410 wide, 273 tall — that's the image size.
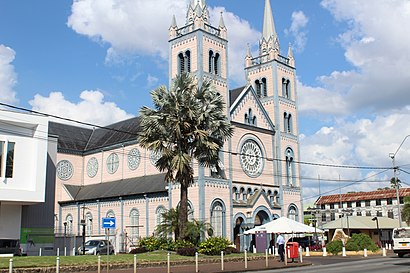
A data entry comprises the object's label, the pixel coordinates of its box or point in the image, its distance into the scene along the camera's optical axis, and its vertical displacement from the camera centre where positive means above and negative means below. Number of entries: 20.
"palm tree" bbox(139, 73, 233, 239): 35.12 +7.41
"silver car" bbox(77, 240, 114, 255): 44.31 -0.76
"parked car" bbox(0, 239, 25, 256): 38.91 -0.57
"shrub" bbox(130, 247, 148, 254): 36.26 -0.86
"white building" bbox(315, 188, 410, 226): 96.92 +5.99
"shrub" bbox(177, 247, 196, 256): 33.03 -0.89
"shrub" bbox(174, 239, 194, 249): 34.19 -0.45
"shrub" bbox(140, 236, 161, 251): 35.94 -0.38
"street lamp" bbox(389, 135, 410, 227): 41.80 +5.22
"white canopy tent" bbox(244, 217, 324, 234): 37.56 +0.62
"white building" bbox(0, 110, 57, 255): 38.09 +5.03
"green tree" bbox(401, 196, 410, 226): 64.88 +2.88
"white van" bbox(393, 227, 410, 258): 33.64 -0.38
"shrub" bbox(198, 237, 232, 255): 34.02 -0.61
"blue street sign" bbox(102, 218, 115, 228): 21.97 +0.68
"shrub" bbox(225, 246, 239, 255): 35.34 -0.94
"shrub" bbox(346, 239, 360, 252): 40.91 -0.88
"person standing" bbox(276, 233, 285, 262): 33.84 -0.66
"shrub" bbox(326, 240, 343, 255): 41.44 -0.95
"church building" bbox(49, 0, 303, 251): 49.91 +8.04
